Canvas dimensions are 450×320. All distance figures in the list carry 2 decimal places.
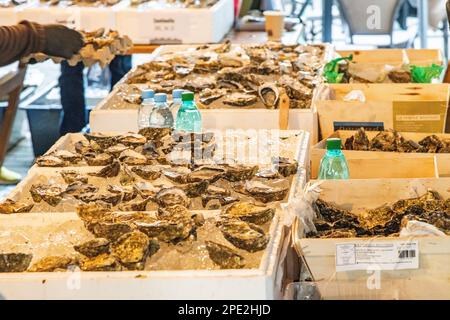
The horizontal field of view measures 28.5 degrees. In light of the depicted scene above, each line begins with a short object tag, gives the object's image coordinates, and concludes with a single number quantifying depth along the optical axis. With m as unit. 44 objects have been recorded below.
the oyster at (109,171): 2.23
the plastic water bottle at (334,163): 2.26
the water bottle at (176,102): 2.80
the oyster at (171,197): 1.98
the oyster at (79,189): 2.08
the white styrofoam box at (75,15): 4.68
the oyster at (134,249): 1.62
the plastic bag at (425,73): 3.39
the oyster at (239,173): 2.17
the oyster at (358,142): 2.68
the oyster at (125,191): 2.05
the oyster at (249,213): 1.85
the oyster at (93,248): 1.68
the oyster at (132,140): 2.49
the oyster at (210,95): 2.97
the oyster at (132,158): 2.30
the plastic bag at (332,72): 3.38
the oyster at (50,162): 2.32
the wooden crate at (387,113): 2.88
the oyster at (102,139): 2.49
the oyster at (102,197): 2.02
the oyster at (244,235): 1.69
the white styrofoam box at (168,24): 4.69
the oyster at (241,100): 2.92
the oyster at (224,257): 1.62
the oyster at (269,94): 2.90
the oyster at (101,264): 1.61
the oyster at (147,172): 2.19
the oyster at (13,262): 1.63
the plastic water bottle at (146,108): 2.79
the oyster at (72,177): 2.18
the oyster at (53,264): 1.63
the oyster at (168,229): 1.74
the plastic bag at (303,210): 1.86
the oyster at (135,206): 1.97
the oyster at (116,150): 2.39
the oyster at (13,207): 1.96
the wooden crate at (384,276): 1.71
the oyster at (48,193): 2.04
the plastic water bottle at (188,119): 2.66
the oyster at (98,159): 2.32
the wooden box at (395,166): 2.38
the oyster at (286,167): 2.21
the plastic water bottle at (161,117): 2.72
